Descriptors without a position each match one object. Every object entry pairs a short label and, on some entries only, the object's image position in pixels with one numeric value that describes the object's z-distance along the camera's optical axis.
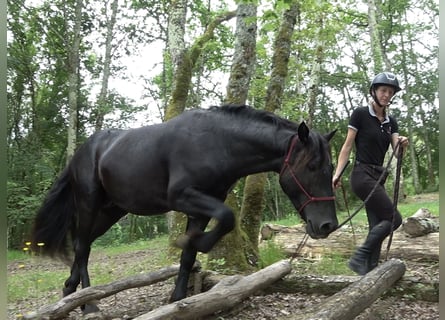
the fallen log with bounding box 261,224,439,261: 6.86
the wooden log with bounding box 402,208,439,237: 7.37
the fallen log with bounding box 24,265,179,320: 3.85
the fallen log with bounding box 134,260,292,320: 3.50
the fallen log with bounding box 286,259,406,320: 3.38
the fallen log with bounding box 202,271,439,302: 4.54
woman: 4.50
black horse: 3.74
